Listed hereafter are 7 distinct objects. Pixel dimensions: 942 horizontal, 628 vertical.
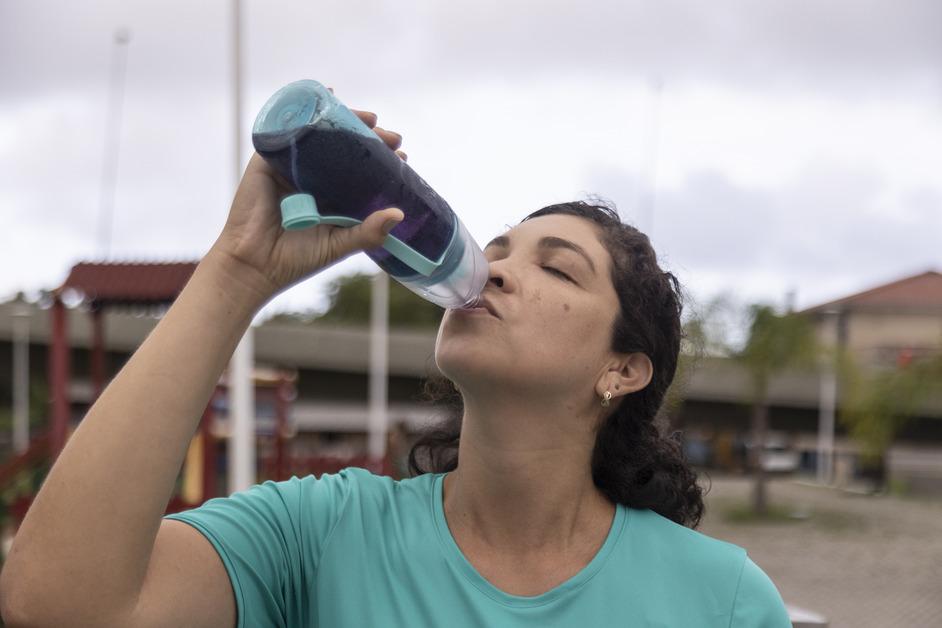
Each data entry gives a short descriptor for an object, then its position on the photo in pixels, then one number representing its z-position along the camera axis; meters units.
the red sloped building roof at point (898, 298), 44.00
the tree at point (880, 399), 23.20
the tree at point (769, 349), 21.05
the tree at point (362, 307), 58.97
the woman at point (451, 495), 1.56
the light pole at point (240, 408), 9.33
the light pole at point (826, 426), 38.19
